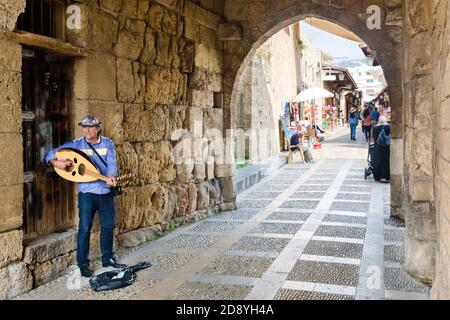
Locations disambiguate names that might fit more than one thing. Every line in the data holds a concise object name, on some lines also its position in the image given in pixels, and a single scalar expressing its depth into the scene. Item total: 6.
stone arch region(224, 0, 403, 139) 6.34
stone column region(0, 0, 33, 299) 3.60
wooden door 4.05
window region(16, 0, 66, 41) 4.07
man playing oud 4.11
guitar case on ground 3.87
